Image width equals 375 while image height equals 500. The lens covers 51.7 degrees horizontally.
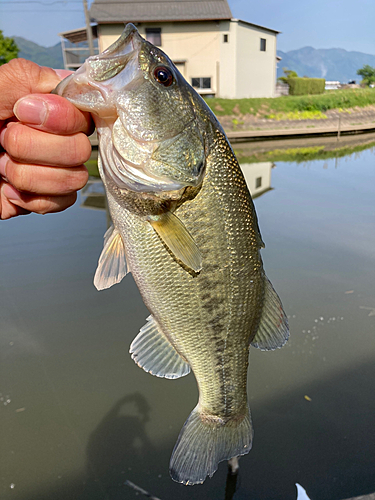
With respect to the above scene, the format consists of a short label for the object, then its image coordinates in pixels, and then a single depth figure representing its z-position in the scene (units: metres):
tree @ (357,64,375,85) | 42.14
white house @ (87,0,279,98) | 22.22
